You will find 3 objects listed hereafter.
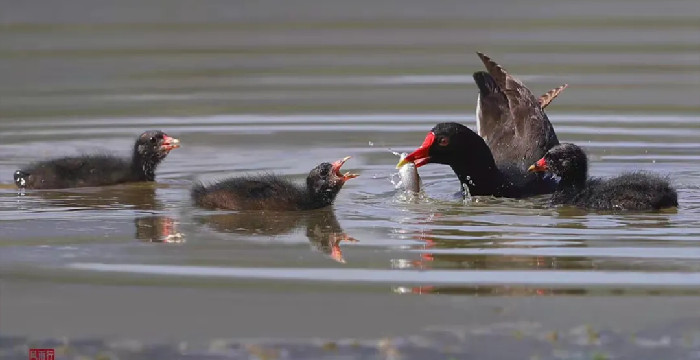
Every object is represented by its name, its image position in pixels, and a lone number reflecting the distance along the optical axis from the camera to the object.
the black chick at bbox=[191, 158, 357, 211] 10.70
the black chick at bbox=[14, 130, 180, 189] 11.77
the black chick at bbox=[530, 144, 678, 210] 10.47
